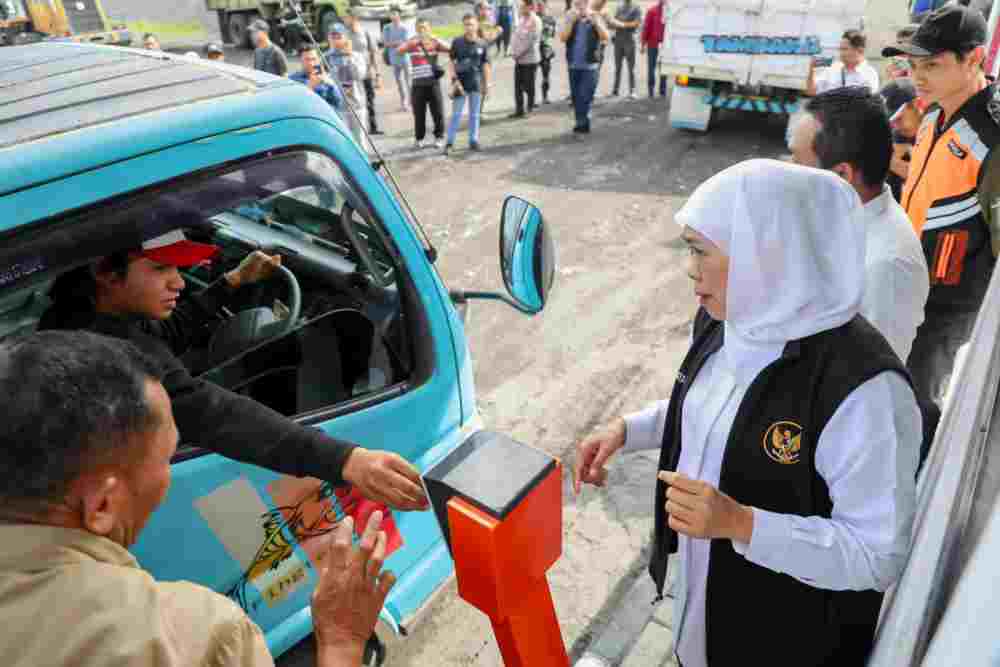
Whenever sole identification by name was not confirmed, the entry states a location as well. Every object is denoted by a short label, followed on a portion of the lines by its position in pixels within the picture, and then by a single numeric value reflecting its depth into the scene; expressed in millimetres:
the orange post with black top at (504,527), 1063
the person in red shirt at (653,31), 11031
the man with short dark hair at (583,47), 9383
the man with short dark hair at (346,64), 8898
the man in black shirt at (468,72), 8914
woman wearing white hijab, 1340
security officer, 2678
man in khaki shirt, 882
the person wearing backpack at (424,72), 8750
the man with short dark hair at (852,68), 6309
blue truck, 1469
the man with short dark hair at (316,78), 7727
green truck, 15945
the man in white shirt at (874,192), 2033
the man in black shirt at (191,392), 1640
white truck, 8109
